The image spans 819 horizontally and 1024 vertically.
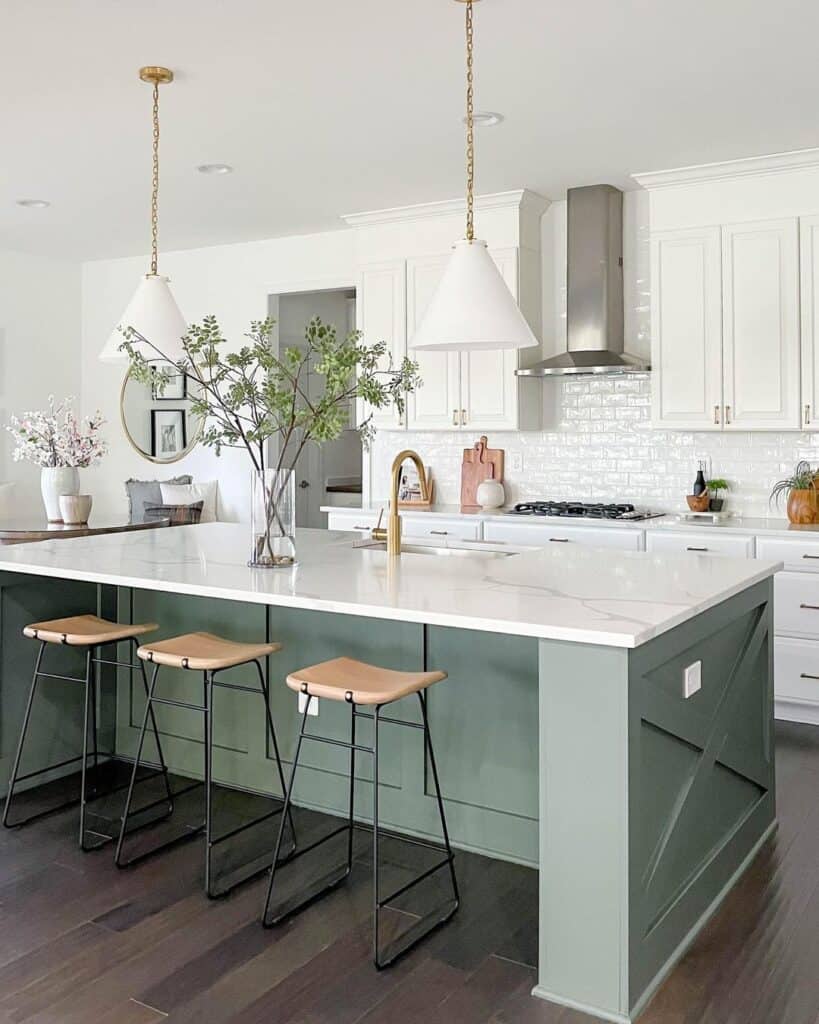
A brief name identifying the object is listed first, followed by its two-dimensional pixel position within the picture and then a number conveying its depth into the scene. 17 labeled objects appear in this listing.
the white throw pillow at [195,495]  7.49
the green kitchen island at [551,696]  2.42
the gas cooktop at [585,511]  5.46
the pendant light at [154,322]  3.67
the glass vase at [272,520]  3.46
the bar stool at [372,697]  2.63
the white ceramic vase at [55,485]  5.98
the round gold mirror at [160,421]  7.94
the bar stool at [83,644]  3.45
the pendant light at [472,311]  3.04
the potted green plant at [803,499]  5.10
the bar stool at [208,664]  3.03
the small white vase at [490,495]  6.17
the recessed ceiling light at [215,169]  5.35
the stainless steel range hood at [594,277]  5.77
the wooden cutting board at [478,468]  6.36
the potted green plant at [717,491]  5.55
